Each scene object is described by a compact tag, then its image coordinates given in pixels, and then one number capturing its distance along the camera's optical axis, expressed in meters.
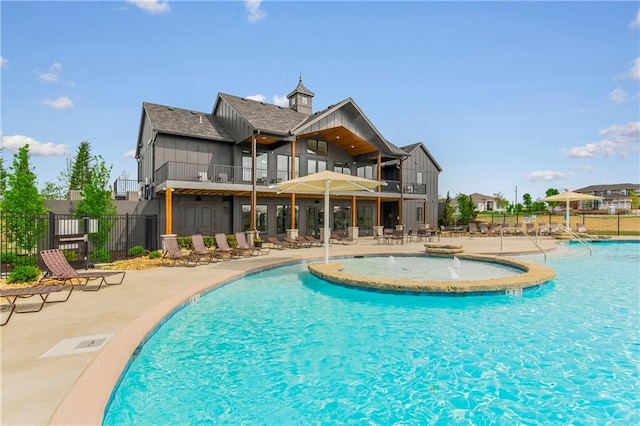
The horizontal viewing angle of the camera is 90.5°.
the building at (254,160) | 17.19
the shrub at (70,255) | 10.69
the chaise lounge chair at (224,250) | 12.68
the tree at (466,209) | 31.62
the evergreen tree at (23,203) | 10.02
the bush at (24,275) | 7.64
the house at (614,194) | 73.38
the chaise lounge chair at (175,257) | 11.14
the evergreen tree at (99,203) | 12.22
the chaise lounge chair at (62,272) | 7.52
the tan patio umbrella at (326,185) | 11.05
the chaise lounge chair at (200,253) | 11.52
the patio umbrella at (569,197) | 20.20
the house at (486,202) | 86.36
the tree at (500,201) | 81.38
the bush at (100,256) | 11.69
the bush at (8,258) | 9.79
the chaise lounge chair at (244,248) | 13.58
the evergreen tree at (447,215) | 30.66
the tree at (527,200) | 72.56
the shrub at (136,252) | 12.61
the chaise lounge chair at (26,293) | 5.58
